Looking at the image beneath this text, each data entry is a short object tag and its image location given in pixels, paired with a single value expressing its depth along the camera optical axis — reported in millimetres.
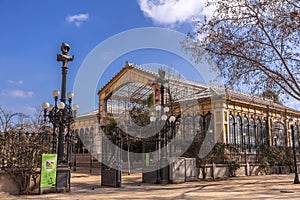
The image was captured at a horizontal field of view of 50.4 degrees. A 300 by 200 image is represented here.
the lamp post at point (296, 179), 14704
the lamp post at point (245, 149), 20769
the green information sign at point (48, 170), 10516
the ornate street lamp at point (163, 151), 14641
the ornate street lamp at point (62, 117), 11180
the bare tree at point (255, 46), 13523
